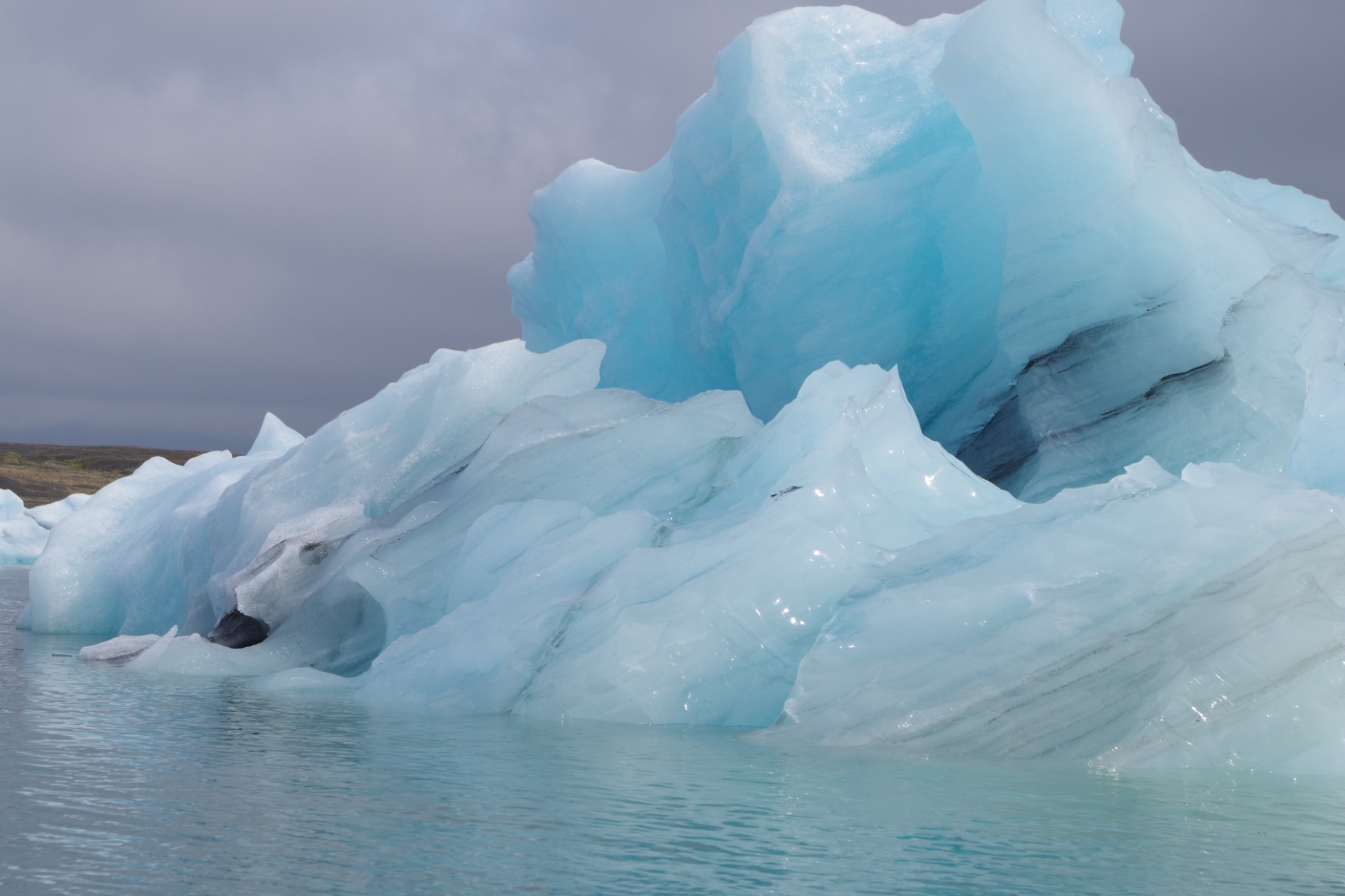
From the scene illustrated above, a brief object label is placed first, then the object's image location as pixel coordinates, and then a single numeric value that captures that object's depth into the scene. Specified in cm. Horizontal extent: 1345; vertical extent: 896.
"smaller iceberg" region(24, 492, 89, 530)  3025
